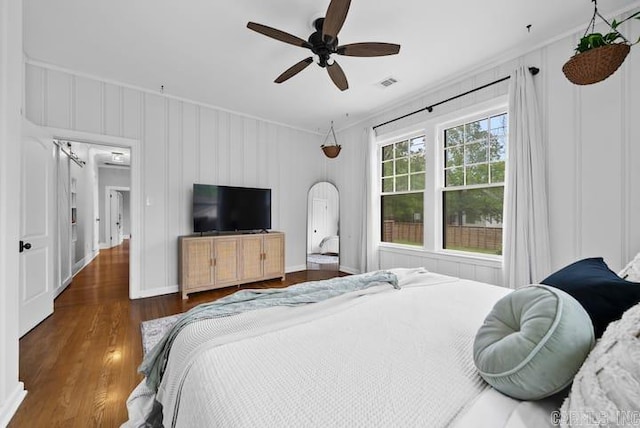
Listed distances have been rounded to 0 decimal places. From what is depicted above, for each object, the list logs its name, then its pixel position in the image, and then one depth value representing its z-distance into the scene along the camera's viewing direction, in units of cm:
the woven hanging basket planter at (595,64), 160
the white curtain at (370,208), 436
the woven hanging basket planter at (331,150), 418
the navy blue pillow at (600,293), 76
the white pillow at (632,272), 100
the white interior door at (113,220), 873
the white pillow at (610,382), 50
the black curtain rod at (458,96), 265
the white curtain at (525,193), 256
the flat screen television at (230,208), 389
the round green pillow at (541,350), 69
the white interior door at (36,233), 253
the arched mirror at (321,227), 528
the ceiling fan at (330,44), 182
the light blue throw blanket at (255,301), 132
